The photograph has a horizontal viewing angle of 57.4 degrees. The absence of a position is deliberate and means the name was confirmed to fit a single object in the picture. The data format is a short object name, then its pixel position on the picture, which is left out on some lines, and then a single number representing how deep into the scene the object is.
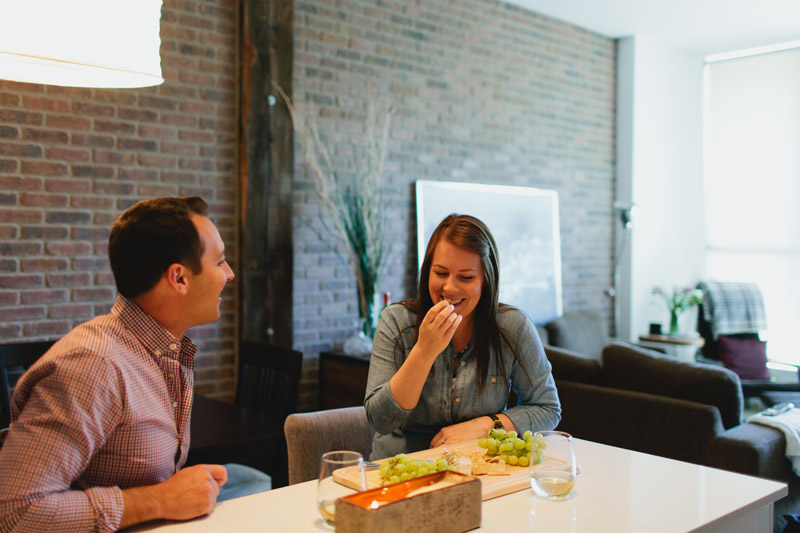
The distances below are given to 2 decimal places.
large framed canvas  5.18
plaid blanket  6.23
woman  2.12
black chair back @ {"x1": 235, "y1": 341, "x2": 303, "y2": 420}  2.98
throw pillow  5.50
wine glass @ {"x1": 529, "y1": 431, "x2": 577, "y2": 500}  1.49
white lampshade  1.34
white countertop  1.40
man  1.23
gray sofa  3.05
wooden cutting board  1.54
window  6.93
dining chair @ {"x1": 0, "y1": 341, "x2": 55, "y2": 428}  3.20
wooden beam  4.15
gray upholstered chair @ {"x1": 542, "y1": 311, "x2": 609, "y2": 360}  5.70
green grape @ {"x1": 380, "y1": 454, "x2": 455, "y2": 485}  1.46
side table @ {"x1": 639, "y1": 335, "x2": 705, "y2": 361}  6.08
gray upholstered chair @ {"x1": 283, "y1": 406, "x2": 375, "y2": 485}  1.96
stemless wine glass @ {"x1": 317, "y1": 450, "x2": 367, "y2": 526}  1.28
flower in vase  6.50
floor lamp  6.55
